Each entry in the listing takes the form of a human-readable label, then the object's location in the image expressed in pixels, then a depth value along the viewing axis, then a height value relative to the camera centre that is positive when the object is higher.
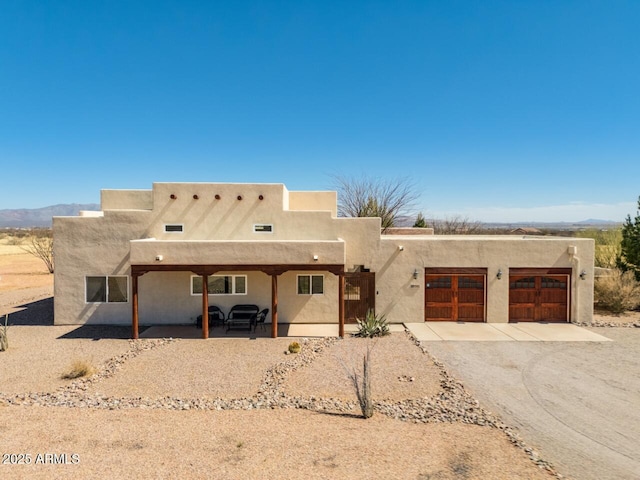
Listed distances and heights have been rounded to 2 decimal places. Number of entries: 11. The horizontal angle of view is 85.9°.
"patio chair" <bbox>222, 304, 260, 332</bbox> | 14.93 -3.67
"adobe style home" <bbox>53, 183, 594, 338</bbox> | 15.52 -1.85
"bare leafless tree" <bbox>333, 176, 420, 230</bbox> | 35.97 +2.70
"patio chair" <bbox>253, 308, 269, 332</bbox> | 15.41 -3.87
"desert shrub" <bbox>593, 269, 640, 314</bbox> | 18.56 -3.32
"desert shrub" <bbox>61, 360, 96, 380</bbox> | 10.01 -4.06
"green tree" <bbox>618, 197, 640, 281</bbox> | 20.89 -0.90
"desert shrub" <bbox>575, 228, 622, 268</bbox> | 27.03 -1.34
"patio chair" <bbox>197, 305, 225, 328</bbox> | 15.31 -3.80
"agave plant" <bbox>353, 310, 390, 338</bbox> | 14.22 -4.00
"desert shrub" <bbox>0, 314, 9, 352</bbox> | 12.20 -3.87
